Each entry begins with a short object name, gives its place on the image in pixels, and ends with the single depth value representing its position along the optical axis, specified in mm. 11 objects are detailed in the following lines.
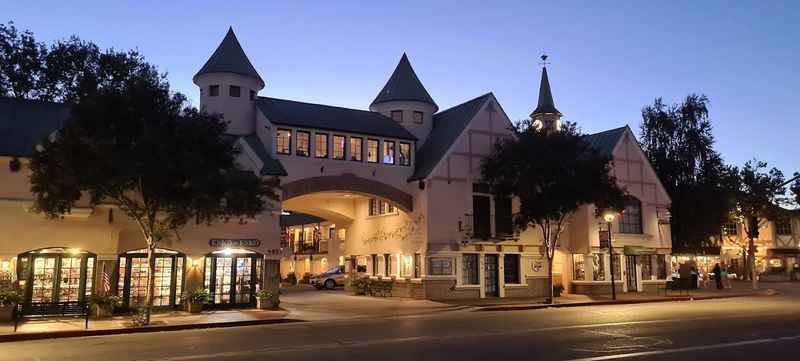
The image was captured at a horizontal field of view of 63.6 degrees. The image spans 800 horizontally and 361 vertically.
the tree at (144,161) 19516
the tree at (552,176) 29312
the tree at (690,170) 43031
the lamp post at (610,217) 30844
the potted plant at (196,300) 23875
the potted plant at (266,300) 25484
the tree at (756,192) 41906
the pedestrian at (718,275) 38062
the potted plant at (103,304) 22094
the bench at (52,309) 21844
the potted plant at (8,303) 20453
